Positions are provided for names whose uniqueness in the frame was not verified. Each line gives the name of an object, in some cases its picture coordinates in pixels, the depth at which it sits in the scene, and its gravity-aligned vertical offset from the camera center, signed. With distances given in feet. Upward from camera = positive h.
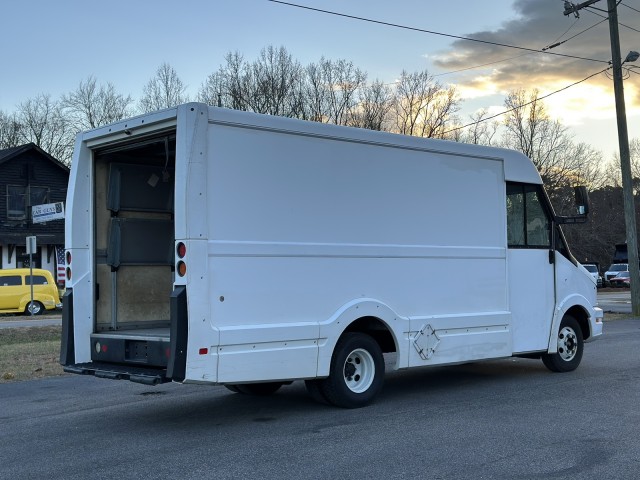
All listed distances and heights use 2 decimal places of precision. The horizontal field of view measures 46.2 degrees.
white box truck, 22.50 +0.27
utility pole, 73.82 +10.01
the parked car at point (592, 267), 141.46 -2.04
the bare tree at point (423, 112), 145.89 +28.88
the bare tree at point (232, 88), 139.74 +33.21
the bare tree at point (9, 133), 188.14 +33.90
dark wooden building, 121.39 +11.63
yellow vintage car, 93.45 -3.02
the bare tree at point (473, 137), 152.41 +25.34
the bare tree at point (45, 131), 188.03 +34.44
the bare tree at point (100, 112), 175.11 +36.64
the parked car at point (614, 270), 159.47 -2.96
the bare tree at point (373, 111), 144.77 +29.08
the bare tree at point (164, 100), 151.94 +33.84
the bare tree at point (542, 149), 181.78 +26.69
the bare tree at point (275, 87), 141.90 +33.57
